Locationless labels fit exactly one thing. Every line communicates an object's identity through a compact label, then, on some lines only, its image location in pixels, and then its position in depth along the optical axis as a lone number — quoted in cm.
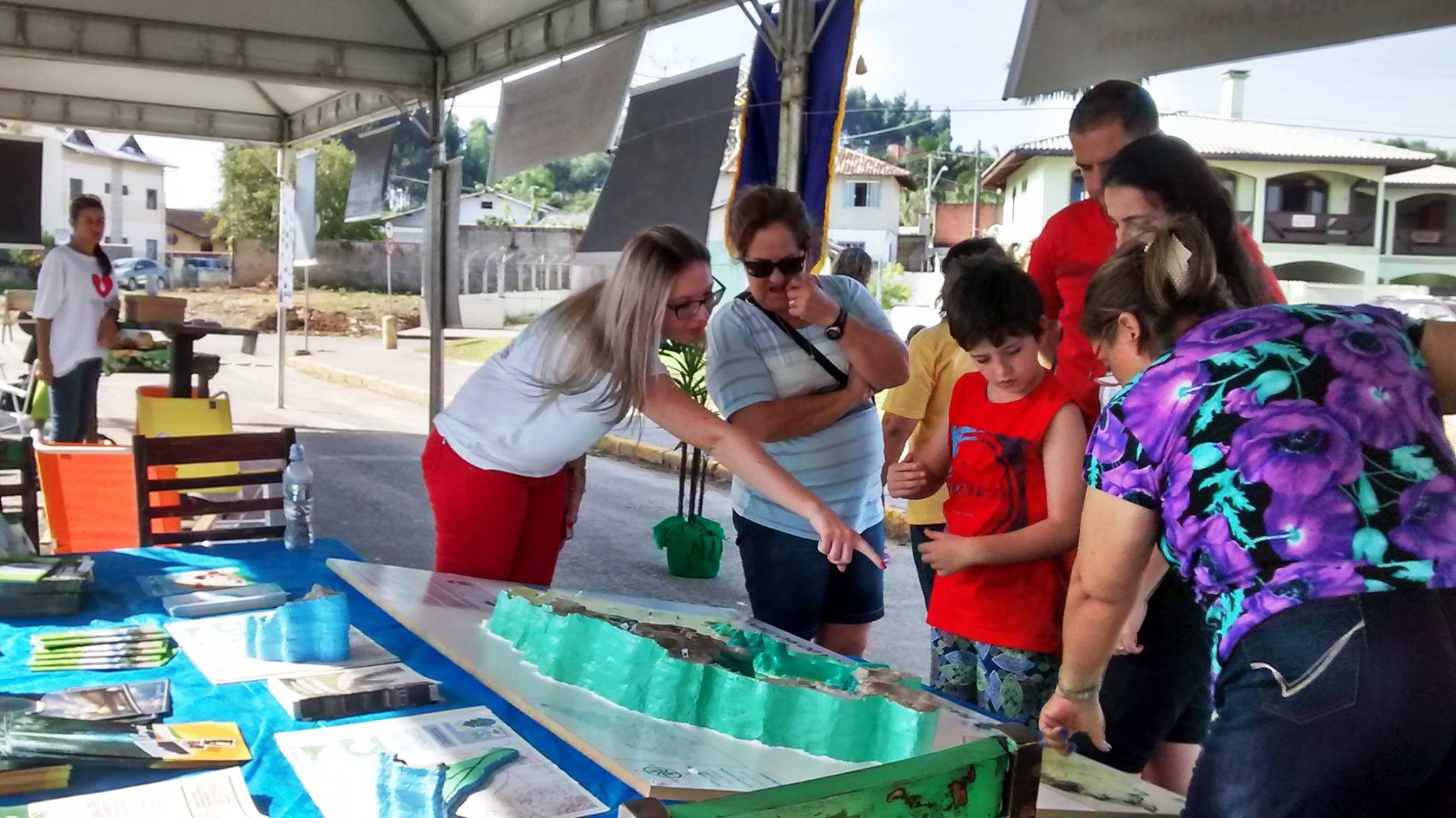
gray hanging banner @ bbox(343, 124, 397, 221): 820
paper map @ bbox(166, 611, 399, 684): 168
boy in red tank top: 184
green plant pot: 515
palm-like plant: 515
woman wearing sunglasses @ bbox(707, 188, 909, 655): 213
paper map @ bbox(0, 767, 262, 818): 120
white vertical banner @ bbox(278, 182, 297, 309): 943
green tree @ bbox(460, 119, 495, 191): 4940
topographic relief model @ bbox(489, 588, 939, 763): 138
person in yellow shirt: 262
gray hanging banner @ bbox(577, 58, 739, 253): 450
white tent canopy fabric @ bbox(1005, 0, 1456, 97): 243
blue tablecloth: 130
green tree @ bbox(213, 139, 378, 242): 3269
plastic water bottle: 256
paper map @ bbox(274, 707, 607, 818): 124
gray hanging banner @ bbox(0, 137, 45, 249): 785
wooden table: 591
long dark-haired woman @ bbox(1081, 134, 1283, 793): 166
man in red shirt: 211
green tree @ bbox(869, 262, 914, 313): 2031
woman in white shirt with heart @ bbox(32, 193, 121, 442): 517
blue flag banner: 390
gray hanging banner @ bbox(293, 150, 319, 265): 885
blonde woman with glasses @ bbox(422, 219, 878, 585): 190
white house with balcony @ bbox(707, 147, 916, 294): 3356
